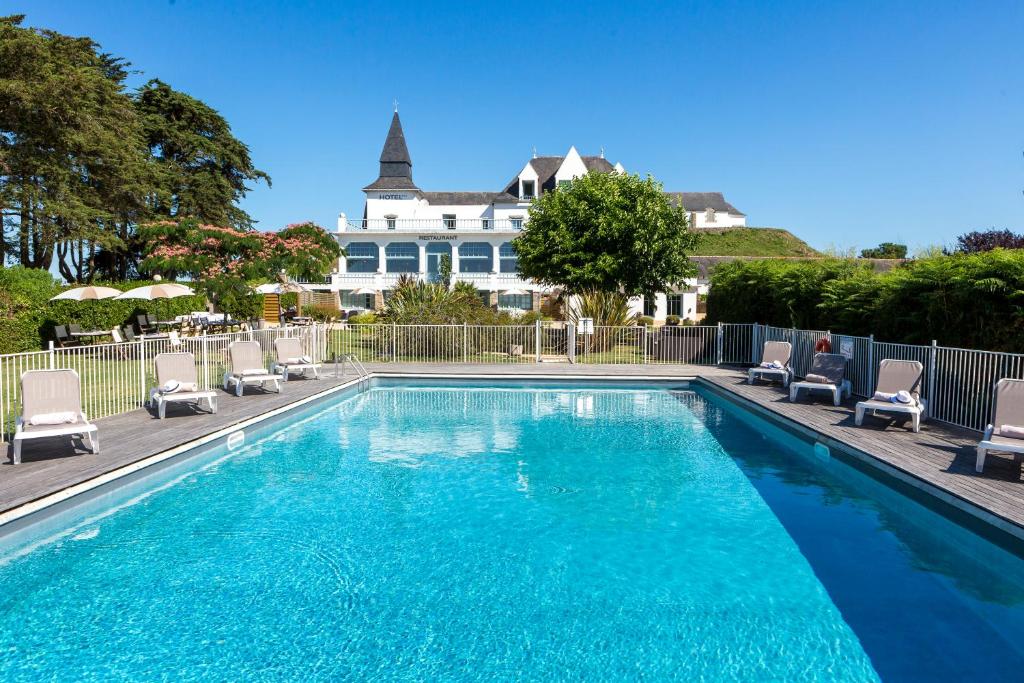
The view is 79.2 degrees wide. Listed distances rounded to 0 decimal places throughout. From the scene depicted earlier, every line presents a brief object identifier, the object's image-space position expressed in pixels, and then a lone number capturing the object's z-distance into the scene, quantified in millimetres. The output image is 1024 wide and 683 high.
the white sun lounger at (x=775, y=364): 13695
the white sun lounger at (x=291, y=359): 14633
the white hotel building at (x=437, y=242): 43000
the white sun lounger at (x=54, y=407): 7195
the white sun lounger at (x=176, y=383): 9883
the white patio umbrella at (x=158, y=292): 19844
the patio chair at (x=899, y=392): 9031
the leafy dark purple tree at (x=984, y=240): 21922
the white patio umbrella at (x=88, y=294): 19031
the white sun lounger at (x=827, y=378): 11508
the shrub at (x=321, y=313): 37381
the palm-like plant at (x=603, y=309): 20391
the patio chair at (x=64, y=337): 18328
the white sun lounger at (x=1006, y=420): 6648
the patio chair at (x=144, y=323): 21620
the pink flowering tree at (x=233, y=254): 15906
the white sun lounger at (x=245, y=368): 12453
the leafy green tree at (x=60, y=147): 23812
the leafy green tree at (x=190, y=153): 38250
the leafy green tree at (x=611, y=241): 22156
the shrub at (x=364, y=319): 29925
